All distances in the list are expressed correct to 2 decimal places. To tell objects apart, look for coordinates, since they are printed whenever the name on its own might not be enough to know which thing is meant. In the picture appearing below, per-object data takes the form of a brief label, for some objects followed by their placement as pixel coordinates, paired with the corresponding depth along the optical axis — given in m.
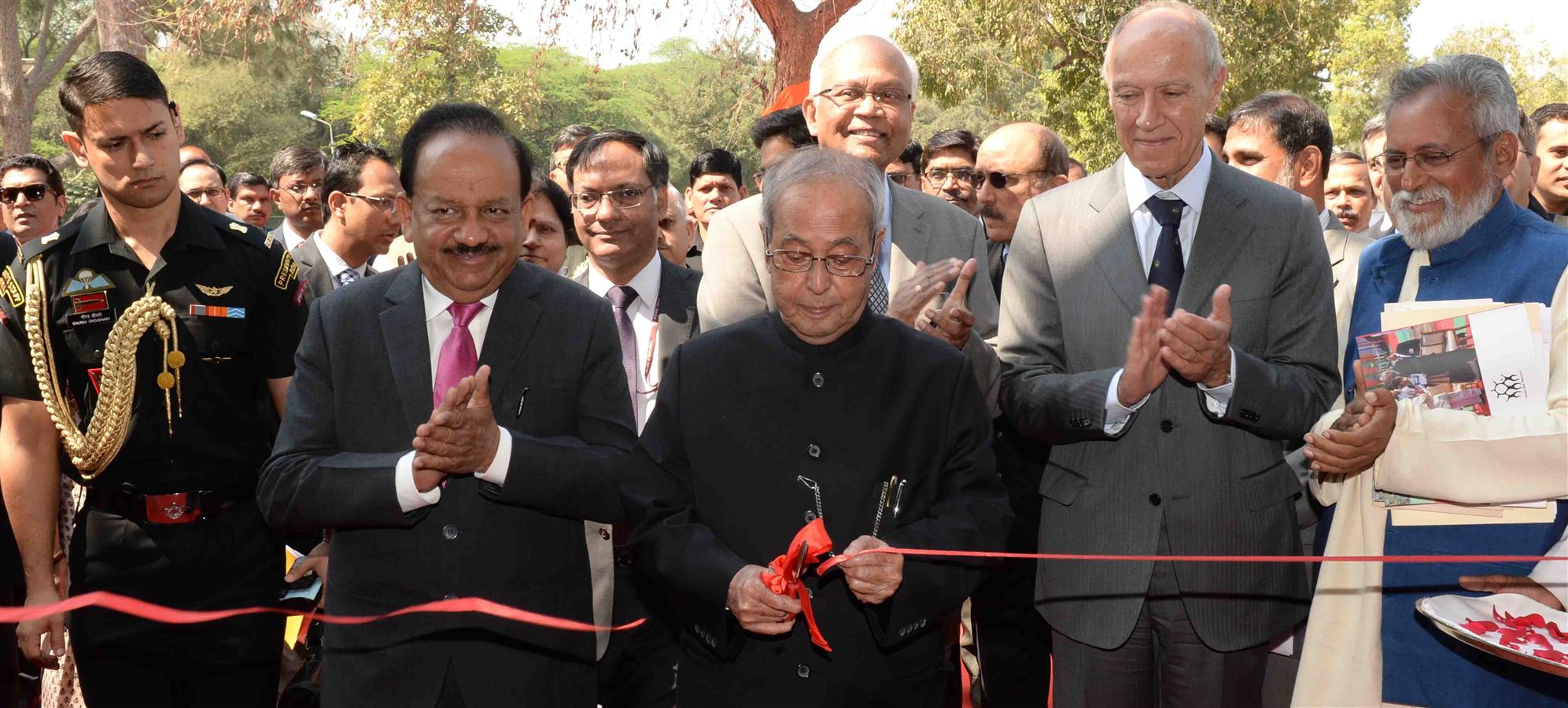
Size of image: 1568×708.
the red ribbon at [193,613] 2.77
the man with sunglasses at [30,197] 7.50
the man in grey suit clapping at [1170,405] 3.25
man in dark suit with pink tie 2.94
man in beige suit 3.28
